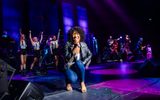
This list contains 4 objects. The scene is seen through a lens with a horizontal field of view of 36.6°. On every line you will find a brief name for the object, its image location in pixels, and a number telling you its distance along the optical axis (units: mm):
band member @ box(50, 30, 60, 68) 11510
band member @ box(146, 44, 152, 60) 14906
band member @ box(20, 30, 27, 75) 10133
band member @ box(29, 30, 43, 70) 10414
